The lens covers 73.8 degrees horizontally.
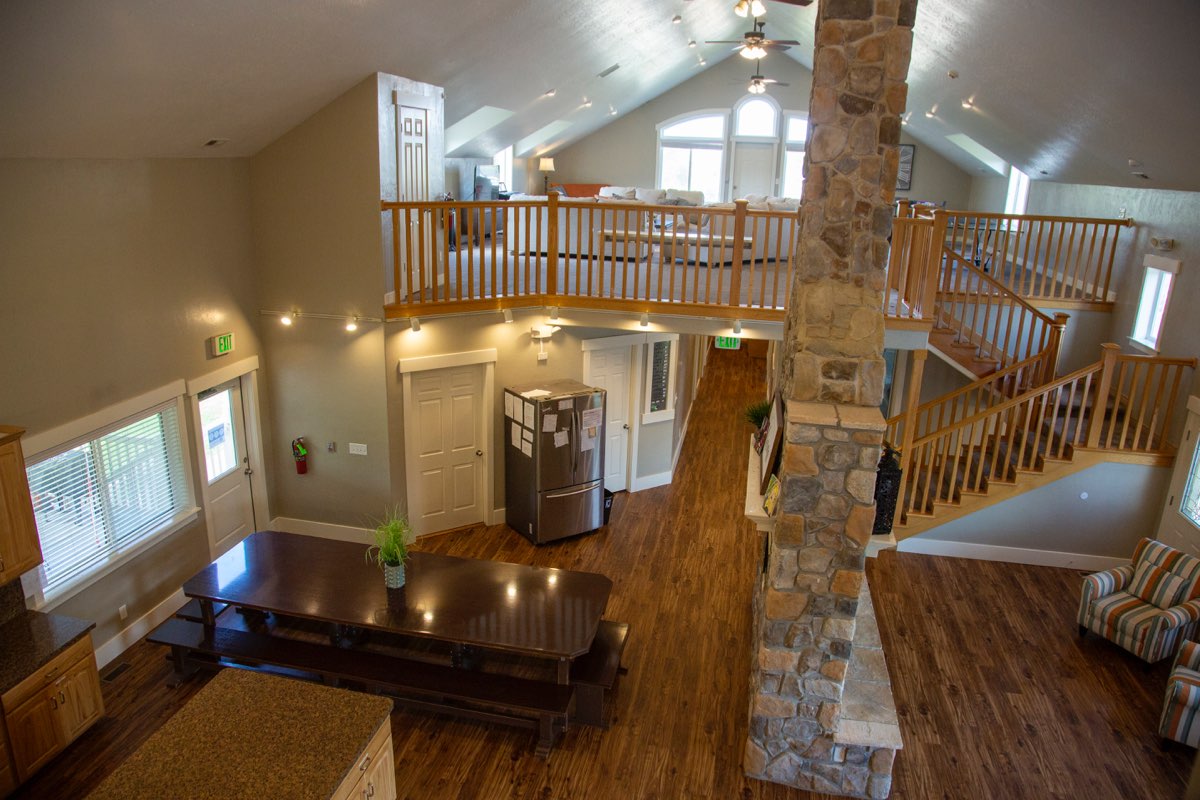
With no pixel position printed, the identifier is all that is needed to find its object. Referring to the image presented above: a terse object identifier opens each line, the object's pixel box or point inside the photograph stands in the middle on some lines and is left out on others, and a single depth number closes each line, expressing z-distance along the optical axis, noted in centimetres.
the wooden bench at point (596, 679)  546
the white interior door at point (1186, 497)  700
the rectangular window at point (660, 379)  935
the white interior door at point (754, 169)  1528
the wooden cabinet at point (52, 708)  462
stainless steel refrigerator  785
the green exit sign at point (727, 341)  778
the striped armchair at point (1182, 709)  535
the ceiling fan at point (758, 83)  1125
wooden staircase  754
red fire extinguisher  786
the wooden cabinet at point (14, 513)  461
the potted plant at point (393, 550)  557
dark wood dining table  530
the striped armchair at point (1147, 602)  618
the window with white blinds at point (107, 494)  545
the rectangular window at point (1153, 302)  807
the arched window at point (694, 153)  1528
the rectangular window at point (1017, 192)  1214
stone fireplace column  434
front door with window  713
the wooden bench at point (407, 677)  529
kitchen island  342
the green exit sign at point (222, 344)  698
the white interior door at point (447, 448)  795
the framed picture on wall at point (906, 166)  1444
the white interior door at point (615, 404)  892
